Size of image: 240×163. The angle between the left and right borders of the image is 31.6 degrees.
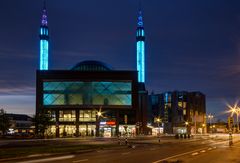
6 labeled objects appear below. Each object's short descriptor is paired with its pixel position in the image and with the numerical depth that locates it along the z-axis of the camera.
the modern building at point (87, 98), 140.25
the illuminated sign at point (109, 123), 131.25
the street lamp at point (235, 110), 67.76
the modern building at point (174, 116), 193.88
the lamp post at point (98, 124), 135.14
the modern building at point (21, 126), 167.50
